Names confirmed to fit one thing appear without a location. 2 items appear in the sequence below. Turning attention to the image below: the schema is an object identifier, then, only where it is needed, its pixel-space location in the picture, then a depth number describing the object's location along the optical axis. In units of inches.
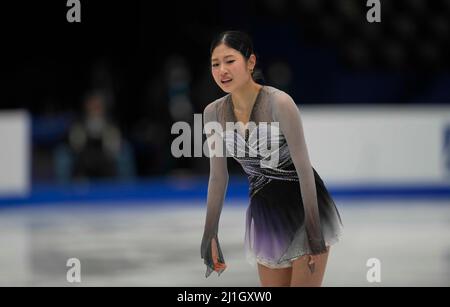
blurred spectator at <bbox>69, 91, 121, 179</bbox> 779.4
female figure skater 242.7
